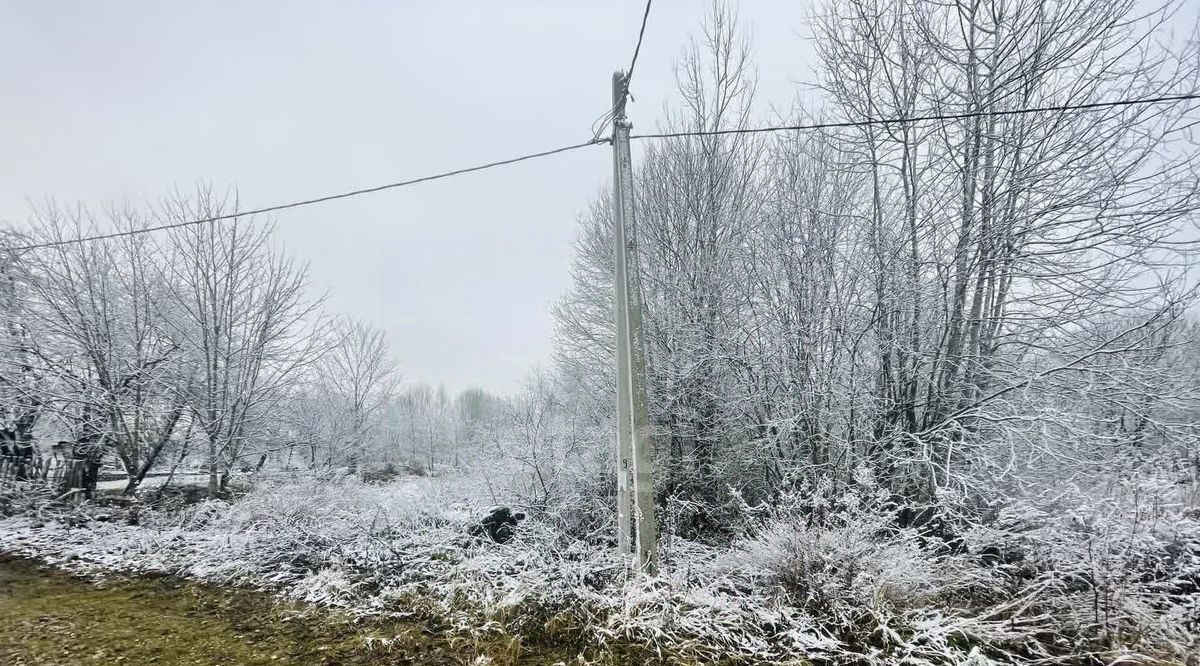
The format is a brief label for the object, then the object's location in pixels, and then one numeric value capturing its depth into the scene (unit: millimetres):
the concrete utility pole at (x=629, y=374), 4449
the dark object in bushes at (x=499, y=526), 6727
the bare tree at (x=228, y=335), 9719
